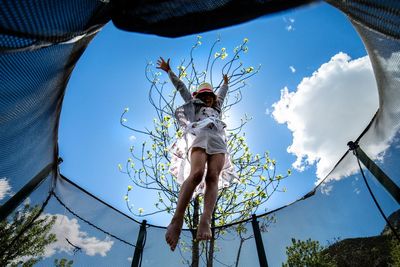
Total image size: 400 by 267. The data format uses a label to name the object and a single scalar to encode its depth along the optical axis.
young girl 1.78
